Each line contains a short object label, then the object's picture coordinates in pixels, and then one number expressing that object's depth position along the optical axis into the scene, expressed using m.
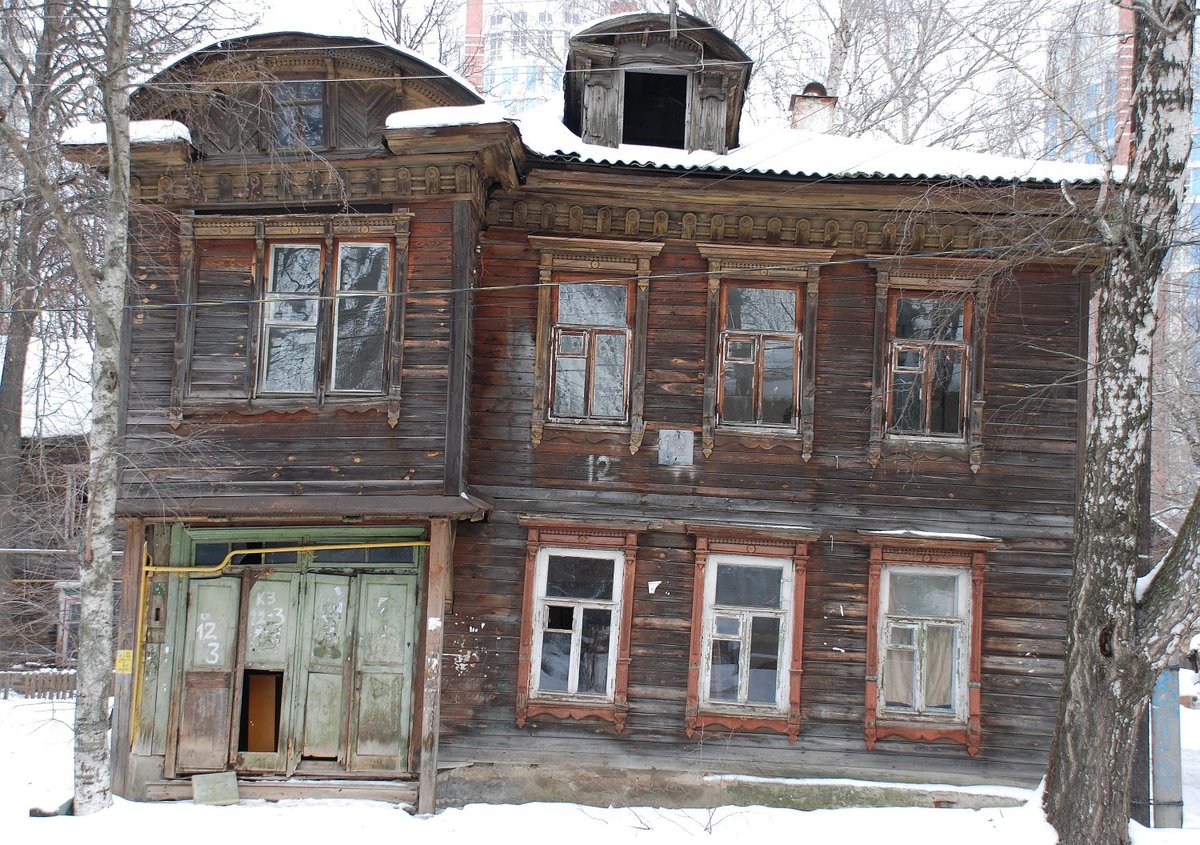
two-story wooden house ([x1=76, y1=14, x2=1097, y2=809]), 10.25
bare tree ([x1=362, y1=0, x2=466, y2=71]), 19.94
